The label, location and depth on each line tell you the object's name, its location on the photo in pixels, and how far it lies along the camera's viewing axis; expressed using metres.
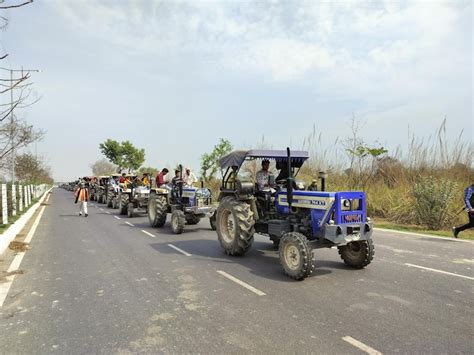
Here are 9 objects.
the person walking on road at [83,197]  18.08
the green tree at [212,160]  26.66
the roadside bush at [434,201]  12.27
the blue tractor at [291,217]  6.39
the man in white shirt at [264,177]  8.28
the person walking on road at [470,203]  10.06
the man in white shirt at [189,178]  13.19
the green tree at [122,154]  59.50
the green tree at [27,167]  38.03
